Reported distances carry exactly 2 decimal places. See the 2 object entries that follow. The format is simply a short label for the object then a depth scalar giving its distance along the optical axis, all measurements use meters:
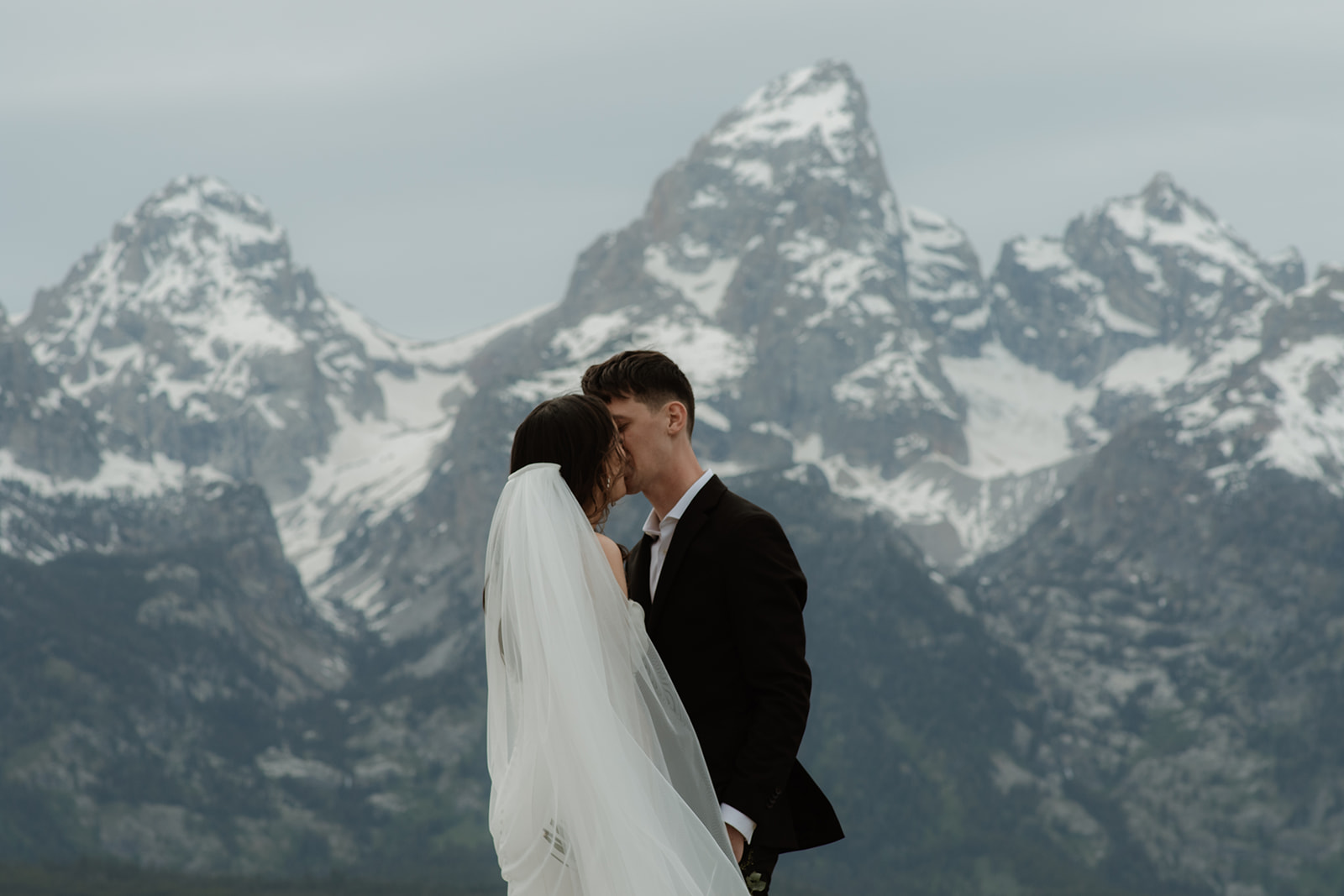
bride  12.72
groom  12.28
